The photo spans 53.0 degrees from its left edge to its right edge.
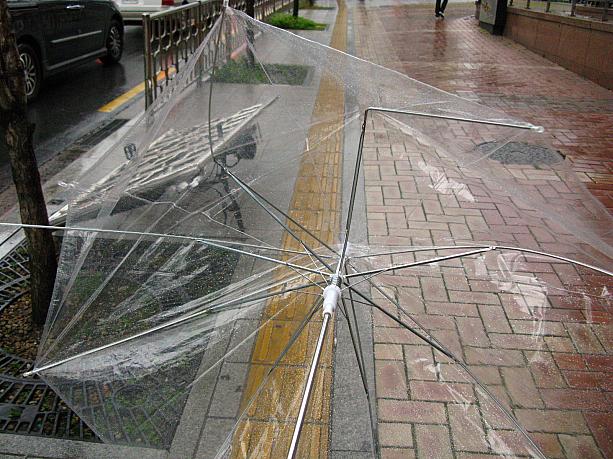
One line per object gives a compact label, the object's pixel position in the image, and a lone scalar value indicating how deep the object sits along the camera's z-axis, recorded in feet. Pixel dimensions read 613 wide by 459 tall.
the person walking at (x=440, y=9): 66.29
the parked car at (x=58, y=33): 24.49
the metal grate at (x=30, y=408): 8.77
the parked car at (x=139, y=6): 39.22
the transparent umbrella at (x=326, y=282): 6.24
